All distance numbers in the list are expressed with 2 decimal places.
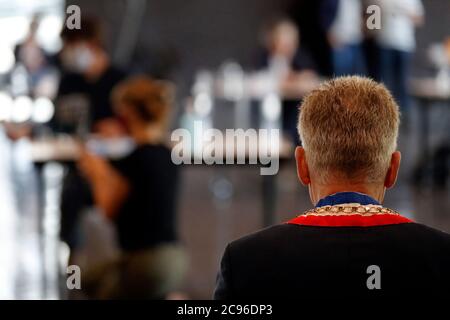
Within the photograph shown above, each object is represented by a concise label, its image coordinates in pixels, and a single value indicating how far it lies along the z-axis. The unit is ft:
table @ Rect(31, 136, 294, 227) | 21.18
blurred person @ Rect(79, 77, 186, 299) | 17.33
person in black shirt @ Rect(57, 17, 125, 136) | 24.98
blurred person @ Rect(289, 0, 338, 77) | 35.91
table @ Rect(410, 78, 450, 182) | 33.22
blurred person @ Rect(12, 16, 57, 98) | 30.32
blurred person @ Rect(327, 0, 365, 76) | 32.21
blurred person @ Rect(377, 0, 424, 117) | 29.81
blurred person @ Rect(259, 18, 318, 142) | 30.94
